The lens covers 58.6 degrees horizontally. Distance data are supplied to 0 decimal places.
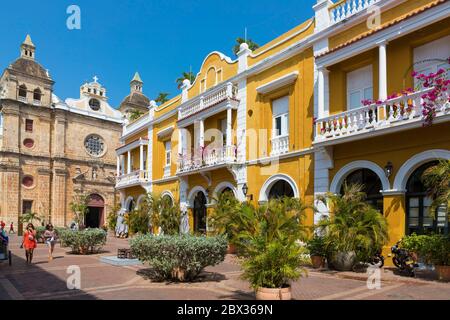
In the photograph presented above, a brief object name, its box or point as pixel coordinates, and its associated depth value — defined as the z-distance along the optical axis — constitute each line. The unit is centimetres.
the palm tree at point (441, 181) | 916
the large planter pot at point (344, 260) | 1131
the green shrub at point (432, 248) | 960
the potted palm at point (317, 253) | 1211
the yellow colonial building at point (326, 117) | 1148
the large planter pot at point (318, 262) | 1216
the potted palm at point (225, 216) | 1191
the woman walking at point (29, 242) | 1377
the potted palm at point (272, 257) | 705
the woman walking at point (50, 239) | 1488
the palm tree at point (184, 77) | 3334
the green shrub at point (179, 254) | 960
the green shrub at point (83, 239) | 1680
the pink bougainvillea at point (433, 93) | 1022
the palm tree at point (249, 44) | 2875
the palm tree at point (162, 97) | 3781
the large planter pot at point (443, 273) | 951
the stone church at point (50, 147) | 3775
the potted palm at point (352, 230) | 1091
